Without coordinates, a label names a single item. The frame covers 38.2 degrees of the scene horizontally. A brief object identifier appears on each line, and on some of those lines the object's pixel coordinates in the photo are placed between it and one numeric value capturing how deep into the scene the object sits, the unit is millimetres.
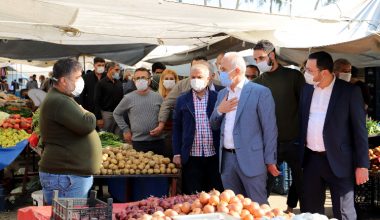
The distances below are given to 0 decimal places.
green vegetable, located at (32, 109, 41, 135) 7748
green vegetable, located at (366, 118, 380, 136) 8619
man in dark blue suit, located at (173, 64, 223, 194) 5816
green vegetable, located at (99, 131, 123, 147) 7502
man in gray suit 4910
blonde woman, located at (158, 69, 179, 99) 7418
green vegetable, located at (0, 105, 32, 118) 11438
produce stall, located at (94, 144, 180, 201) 6285
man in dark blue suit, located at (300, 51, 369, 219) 4820
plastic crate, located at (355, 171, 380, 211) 7461
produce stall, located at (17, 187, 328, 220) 3824
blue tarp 7434
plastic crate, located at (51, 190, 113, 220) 3658
